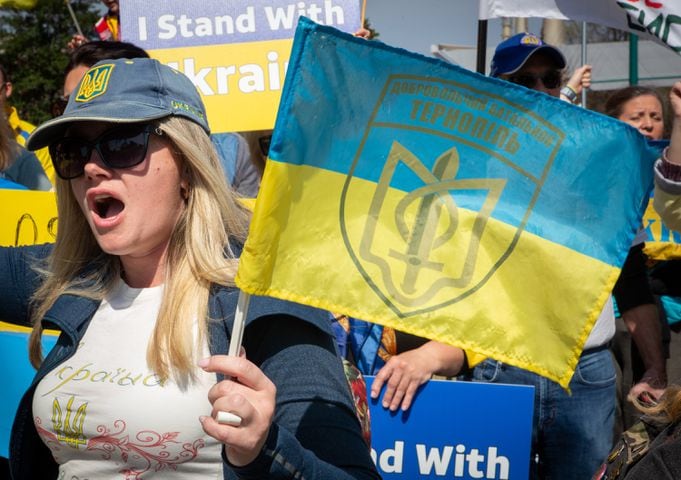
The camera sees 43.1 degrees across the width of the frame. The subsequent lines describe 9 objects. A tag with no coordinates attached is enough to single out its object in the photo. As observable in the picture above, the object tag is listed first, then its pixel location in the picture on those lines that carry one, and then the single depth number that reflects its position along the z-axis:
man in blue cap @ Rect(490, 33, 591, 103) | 3.57
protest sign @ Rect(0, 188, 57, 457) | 3.41
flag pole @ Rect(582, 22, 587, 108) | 8.28
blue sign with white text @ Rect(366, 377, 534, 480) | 2.75
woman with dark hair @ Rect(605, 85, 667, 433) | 3.81
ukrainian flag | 1.81
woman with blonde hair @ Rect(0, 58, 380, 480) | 1.81
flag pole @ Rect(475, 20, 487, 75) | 3.99
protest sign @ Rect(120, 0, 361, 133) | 4.04
